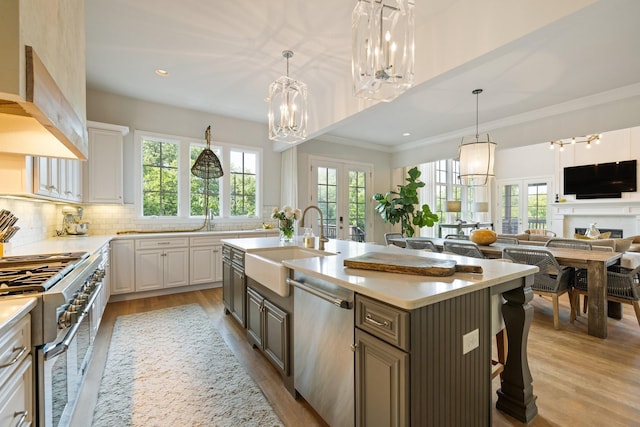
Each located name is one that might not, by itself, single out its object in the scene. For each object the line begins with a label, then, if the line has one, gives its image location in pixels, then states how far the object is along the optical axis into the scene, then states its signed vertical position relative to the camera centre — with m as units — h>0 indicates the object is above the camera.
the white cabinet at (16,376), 0.92 -0.58
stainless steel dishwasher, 1.41 -0.75
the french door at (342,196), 6.06 +0.39
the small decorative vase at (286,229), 3.10 -0.18
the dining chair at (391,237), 5.13 -0.44
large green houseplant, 6.33 +0.09
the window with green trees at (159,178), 4.55 +0.59
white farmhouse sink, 1.91 -0.42
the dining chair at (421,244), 4.13 -0.48
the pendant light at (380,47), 1.75 +1.06
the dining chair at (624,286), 2.87 -0.77
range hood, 0.87 +0.41
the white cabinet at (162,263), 3.97 -0.72
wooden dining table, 2.79 -0.69
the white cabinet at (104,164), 3.80 +0.69
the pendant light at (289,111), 2.80 +1.06
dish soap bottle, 2.67 -0.27
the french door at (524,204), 8.72 +0.27
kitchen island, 1.13 -0.59
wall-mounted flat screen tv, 6.58 +0.81
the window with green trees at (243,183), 5.30 +0.58
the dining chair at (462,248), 3.45 -0.46
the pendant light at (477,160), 3.57 +0.68
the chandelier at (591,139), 5.29 +1.54
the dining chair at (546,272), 2.97 -0.66
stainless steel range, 1.17 -0.50
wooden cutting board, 1.48 -0.29
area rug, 1.74 -1.25
